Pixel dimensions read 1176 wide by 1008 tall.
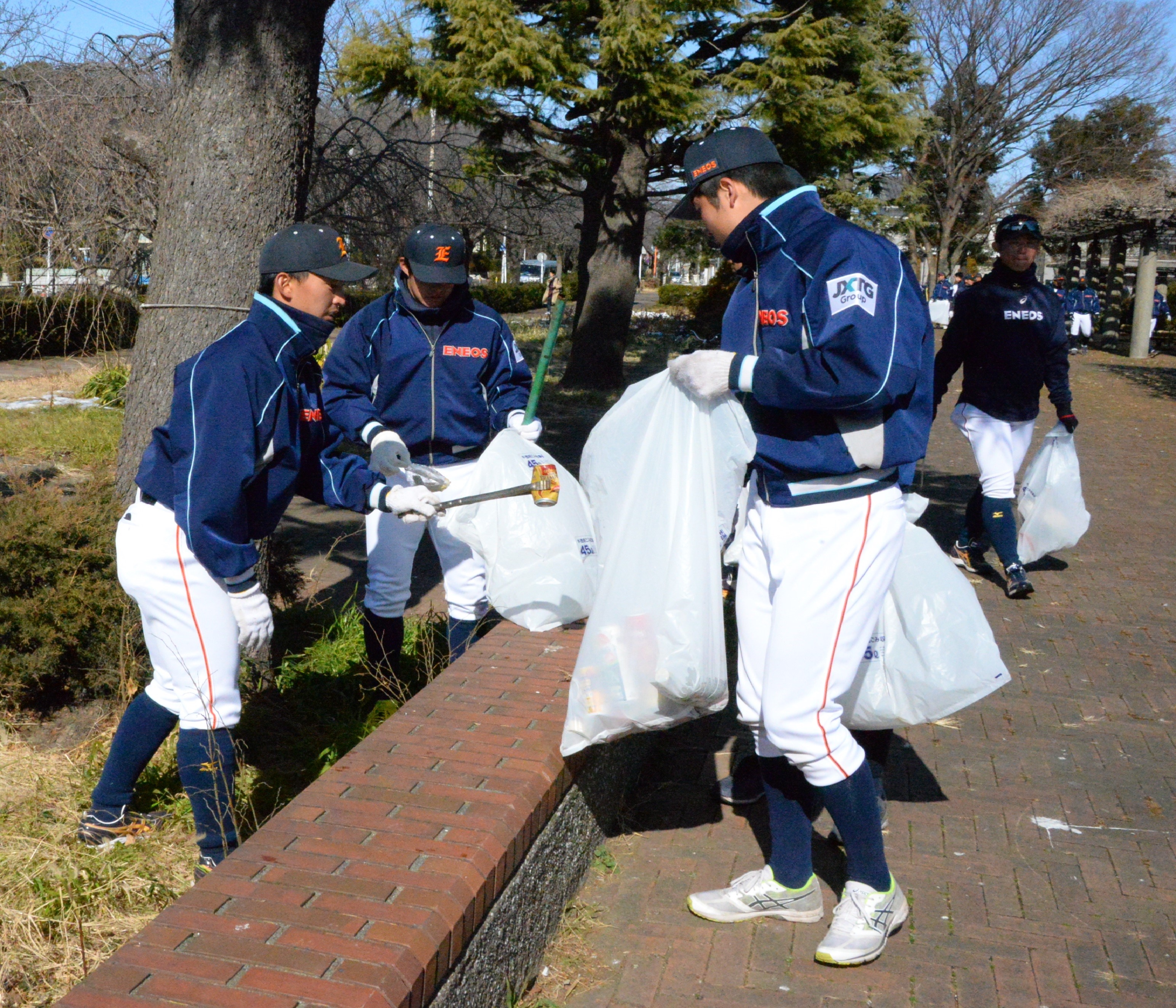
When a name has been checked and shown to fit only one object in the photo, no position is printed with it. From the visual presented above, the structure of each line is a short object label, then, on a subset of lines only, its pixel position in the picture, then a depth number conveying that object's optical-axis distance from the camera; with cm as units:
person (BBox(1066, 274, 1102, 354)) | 2472
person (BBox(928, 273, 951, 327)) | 3092
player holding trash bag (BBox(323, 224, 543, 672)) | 413
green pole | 432
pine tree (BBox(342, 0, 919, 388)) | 1308
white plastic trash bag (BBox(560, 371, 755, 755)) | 282
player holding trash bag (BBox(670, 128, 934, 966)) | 250
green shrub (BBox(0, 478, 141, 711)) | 405
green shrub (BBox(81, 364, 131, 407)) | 1247
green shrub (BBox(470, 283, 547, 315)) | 3462
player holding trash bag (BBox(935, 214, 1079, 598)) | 609
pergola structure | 2047
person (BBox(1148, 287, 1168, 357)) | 2498
